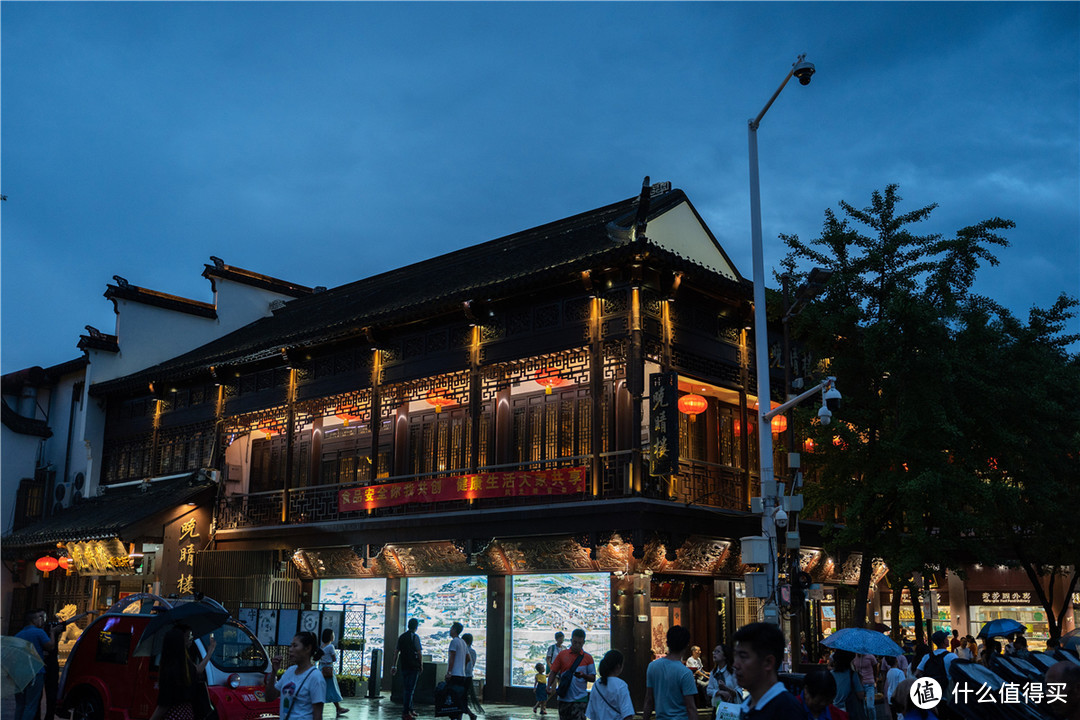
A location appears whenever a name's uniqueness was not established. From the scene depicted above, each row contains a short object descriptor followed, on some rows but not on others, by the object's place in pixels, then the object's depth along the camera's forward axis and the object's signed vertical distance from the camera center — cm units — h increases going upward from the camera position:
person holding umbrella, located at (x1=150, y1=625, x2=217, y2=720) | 905 -103
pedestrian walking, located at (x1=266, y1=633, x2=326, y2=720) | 802 -100
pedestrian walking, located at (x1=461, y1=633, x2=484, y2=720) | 1592 -182
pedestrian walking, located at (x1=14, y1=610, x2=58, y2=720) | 1137 -112
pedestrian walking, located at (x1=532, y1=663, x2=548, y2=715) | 1791 -218
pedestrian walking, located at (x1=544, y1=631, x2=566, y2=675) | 1568 -139
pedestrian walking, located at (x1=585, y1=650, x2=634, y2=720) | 856 -113
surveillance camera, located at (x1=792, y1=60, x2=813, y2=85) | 1595 +826
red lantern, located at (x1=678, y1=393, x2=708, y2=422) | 1902 +328
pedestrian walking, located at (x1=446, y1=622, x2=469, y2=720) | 1552 -155
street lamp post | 1582 +295
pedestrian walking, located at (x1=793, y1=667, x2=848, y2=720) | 681 -84
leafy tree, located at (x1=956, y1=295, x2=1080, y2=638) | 1941 +303
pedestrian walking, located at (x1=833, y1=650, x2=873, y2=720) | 941 -110
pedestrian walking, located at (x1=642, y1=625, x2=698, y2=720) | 819 -96
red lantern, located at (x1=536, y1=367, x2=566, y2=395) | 1981 +405
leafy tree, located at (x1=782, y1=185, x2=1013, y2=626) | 1827 +362
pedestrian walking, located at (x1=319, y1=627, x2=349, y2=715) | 1339 -163
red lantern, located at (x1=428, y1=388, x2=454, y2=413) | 2194 +393
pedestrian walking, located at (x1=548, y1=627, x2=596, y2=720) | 1044 -129
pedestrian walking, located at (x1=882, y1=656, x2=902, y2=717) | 1248 -133
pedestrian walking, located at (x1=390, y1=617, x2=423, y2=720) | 1681 -158
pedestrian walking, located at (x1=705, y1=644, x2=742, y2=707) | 1144 -141
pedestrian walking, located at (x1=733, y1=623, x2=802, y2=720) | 468 -51
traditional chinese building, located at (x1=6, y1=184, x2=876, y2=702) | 1880 +266
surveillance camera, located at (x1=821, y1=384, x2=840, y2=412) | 1529 +278
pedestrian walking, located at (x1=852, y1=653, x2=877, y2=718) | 1392 -140
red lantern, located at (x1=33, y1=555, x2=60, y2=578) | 2631 -3
